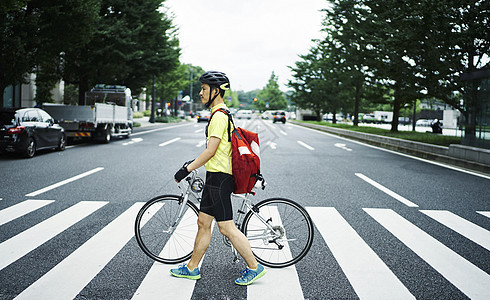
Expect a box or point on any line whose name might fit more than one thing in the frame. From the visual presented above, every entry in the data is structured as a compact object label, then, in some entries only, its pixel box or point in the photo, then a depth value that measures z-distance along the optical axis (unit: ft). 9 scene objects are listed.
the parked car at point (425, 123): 219.61
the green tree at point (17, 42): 46.32
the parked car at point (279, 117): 187.28
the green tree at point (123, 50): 77.46
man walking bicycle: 11.16
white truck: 53.88
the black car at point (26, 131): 37.76
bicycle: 12.75
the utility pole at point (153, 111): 128.98
